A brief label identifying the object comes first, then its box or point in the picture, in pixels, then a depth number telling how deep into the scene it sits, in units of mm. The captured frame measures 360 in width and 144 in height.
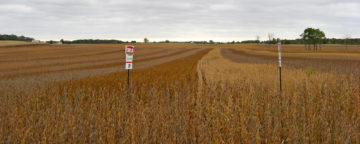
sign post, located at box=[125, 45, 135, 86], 9930
